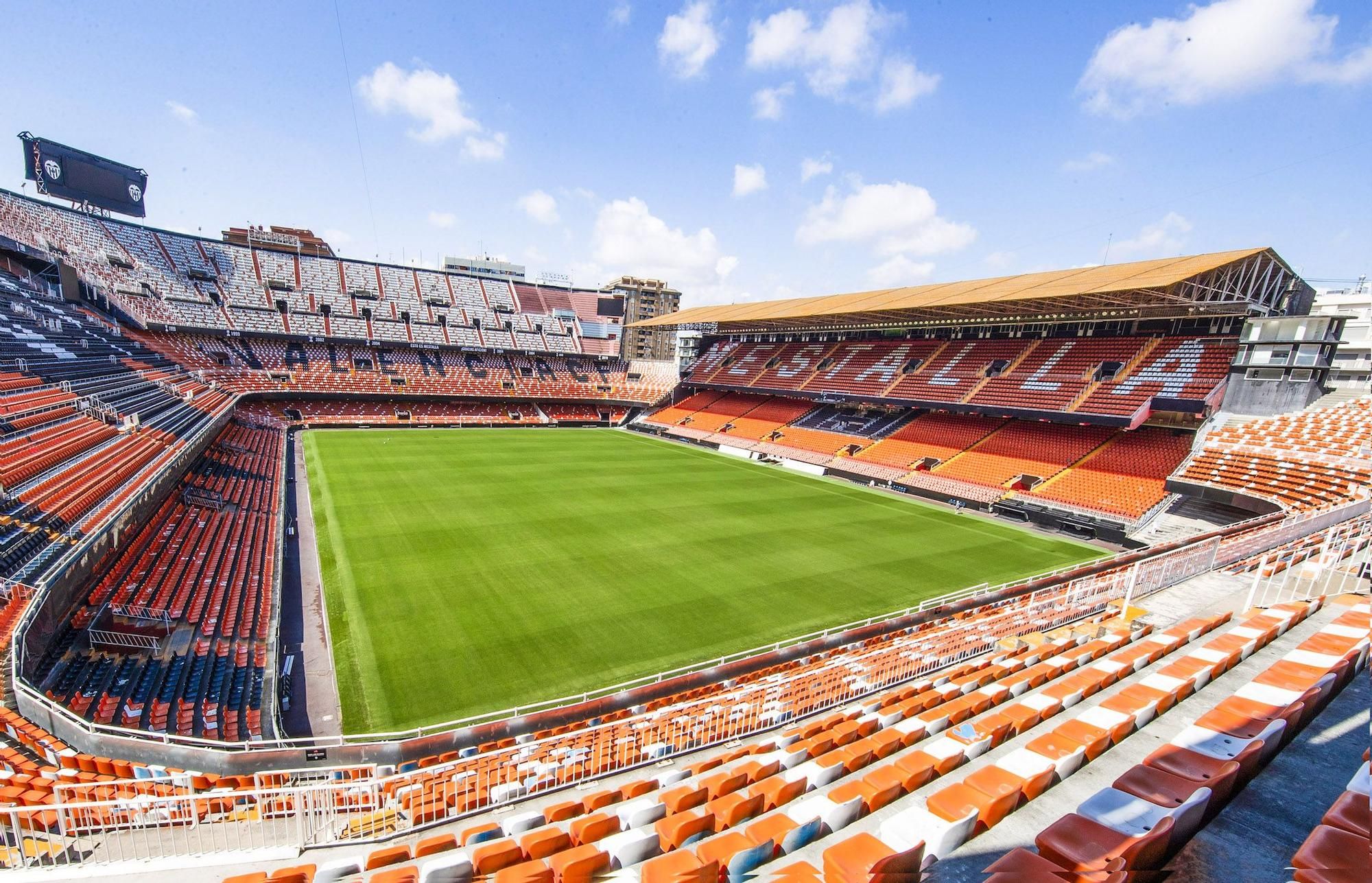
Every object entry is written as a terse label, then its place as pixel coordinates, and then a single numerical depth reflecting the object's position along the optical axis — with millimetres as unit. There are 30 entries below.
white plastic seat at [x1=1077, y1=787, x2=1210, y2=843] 3764
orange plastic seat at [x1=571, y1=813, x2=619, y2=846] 4637
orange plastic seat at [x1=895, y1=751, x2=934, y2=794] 5129
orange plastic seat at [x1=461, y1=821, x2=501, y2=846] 5098
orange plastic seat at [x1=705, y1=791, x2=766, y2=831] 4765
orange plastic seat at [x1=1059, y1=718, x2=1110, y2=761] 5250
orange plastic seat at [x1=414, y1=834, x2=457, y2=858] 4770
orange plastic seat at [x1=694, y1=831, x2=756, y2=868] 4082
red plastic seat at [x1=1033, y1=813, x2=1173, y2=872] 3389
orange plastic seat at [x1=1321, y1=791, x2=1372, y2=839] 3283
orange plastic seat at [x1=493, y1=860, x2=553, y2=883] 3737
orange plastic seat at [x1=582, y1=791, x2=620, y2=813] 5598
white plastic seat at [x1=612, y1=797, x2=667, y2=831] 4980
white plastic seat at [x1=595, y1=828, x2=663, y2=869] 4230
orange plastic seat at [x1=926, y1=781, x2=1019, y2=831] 4250
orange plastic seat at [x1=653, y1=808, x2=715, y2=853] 4453
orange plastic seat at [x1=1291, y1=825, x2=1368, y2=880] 3000
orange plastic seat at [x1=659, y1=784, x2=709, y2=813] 5168
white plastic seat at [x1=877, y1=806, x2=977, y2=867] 3943
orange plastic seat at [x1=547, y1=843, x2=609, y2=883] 3939
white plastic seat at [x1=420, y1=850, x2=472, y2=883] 3957
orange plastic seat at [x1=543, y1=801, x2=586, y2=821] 5453
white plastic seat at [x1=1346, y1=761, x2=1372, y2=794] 3594
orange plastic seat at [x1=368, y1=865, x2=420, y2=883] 3845
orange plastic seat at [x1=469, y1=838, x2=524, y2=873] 4086
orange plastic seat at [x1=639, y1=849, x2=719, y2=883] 3592
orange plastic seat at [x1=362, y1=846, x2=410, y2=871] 4418
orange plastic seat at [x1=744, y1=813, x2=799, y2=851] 4367
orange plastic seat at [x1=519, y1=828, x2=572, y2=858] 4367
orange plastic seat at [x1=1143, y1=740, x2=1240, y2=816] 4129
